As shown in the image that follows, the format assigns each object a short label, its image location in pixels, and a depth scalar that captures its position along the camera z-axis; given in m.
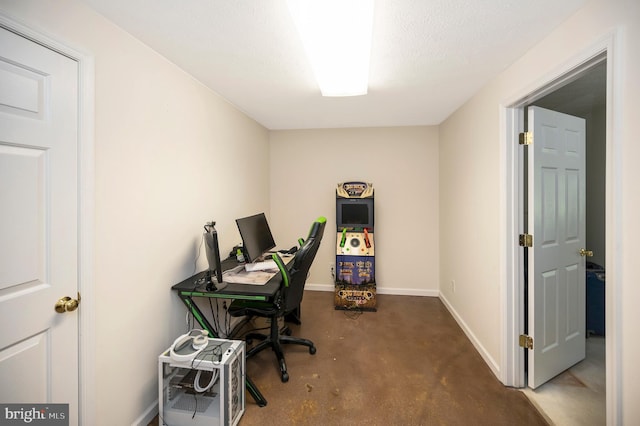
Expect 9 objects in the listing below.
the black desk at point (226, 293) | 1.67
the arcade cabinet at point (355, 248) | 3.16
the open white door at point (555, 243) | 1.78
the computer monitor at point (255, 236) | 2.14
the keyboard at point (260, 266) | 2.15
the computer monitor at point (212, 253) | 1.69
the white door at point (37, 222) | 0.96
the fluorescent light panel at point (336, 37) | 1.17
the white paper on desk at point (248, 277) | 1.88
